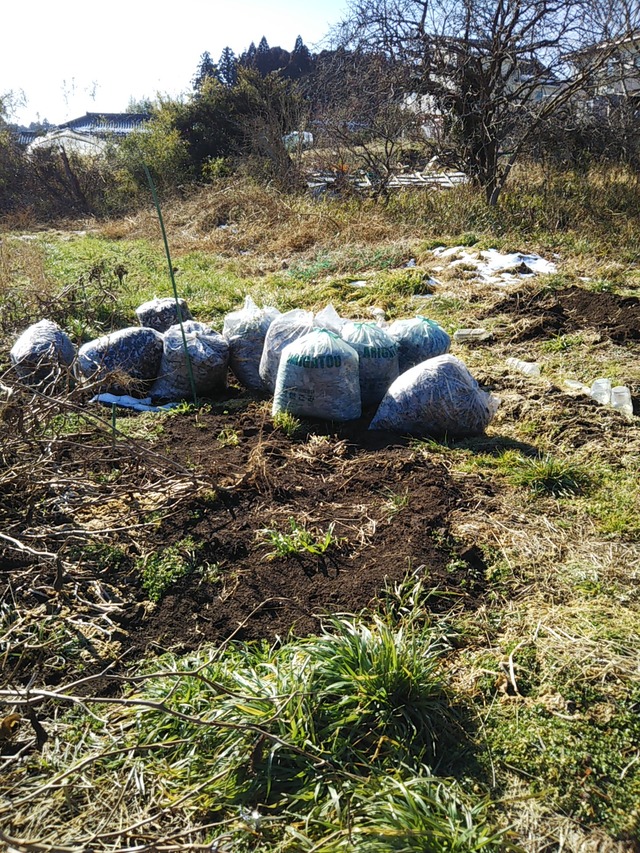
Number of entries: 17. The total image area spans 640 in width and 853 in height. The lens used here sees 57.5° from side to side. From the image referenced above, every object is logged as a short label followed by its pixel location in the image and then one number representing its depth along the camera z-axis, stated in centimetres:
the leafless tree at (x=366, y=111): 1148
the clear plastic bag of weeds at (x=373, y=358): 412
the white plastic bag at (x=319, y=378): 377
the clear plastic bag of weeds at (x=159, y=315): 552
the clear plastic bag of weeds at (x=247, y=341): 471
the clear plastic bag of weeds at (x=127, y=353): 465
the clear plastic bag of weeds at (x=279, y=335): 432
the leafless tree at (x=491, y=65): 985
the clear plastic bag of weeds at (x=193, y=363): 456
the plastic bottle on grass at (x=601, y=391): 413
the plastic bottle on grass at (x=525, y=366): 483
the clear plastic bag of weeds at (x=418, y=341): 430
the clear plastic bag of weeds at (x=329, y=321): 434
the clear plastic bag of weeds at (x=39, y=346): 438
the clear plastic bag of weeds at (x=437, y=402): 365
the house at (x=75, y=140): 1972
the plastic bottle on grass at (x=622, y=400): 394
